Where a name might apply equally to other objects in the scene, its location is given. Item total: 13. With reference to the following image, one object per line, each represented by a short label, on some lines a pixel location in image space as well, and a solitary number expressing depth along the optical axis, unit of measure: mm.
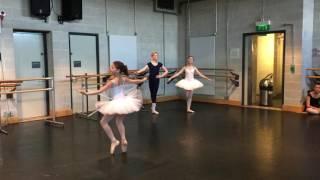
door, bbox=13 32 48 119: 7441
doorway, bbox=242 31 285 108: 9266
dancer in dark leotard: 8022
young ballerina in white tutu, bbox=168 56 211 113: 8062
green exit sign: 8602
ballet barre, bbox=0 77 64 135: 6375
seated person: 7926
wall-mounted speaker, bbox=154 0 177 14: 10117
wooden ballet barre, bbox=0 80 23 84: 6296
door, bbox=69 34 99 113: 8281
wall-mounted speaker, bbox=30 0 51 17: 7277
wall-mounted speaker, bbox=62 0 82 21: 7770
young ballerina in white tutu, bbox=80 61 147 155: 4500
